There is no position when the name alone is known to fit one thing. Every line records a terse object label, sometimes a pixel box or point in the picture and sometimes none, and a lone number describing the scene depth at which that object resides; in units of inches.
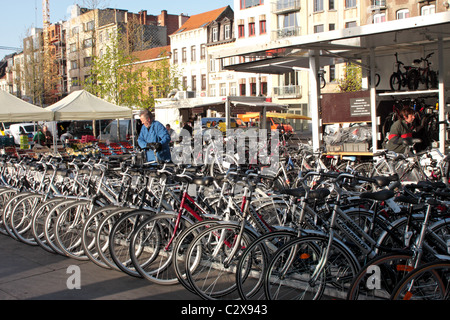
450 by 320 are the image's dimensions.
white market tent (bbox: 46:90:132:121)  640.0
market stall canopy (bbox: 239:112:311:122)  1336.1
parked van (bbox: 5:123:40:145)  1433.3
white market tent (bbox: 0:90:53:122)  582.2
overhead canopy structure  335.3
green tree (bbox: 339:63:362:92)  1576.0
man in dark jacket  367.9
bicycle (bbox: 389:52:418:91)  469.1
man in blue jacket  334.0
